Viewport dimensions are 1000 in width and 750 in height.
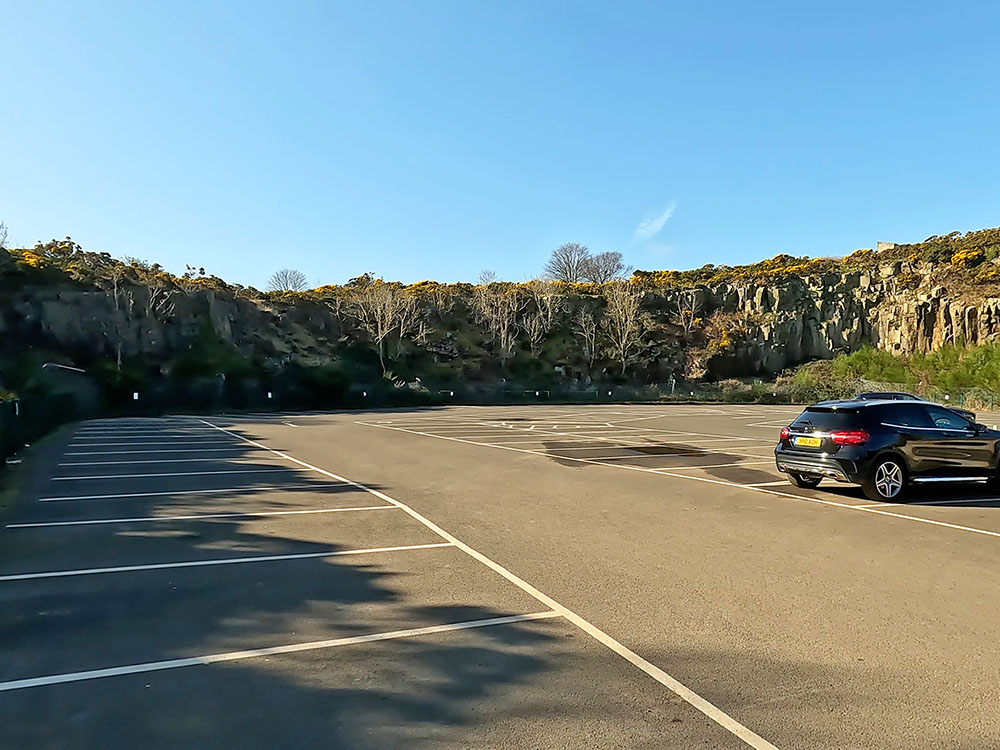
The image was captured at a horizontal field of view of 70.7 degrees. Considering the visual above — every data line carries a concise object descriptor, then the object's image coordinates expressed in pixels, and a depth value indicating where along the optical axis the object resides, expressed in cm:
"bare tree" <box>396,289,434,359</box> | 7100
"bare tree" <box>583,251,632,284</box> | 11212
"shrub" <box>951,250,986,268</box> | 7256
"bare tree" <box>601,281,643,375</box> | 7638
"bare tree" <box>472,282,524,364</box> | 7506
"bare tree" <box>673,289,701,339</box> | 8188
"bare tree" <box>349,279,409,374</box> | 6669
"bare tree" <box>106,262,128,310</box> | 5321
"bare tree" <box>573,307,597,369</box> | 7712
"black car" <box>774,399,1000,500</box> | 1045
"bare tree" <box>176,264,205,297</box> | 6169
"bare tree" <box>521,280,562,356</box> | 7825
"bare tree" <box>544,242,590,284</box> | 11473
